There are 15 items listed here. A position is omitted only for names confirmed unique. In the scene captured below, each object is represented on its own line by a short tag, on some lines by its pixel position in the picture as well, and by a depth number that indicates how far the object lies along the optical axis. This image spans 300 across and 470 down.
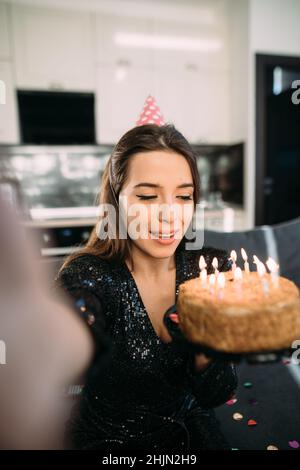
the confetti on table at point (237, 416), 1.11
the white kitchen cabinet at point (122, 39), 3.59
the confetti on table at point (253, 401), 1.19
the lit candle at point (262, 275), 0.56
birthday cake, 0.51
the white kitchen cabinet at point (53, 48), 3.41
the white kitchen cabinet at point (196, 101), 3.84
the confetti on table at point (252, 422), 1.08
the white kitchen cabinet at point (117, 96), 3.67
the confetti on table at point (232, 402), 1.19
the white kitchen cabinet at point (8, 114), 3.37
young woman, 0.71
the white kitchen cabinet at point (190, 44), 3.73
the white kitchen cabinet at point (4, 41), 3.39
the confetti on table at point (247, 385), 1.29
